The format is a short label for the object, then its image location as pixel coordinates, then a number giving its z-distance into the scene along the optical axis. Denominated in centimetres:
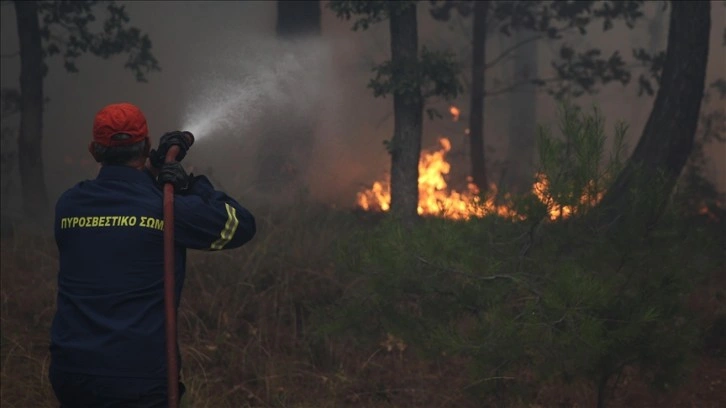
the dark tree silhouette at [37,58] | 1454
